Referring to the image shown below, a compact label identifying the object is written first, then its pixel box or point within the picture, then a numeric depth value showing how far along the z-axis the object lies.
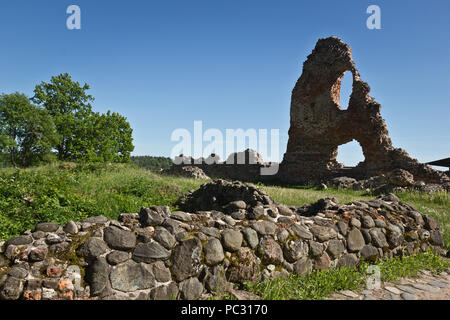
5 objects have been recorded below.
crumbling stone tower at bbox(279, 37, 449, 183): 19.28
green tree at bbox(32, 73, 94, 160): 26.53
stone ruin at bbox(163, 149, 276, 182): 23.47
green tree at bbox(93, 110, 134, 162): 26.64
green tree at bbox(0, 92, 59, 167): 24.38
